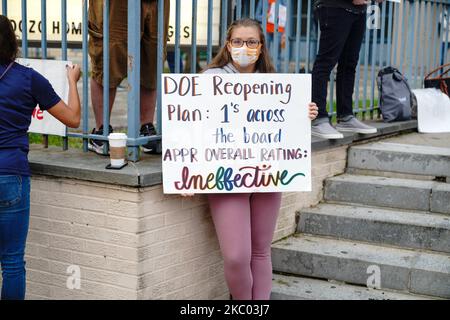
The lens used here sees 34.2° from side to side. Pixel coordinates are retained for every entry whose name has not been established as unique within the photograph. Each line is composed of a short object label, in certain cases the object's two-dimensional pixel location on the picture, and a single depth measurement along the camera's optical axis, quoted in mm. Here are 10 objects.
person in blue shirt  3432
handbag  6945
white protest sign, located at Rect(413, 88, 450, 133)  6602
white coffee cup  3819
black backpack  6441
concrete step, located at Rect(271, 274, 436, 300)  4348
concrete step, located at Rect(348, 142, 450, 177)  5297
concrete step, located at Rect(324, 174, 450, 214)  4977
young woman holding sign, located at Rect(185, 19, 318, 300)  3881
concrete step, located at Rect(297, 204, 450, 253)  4652
